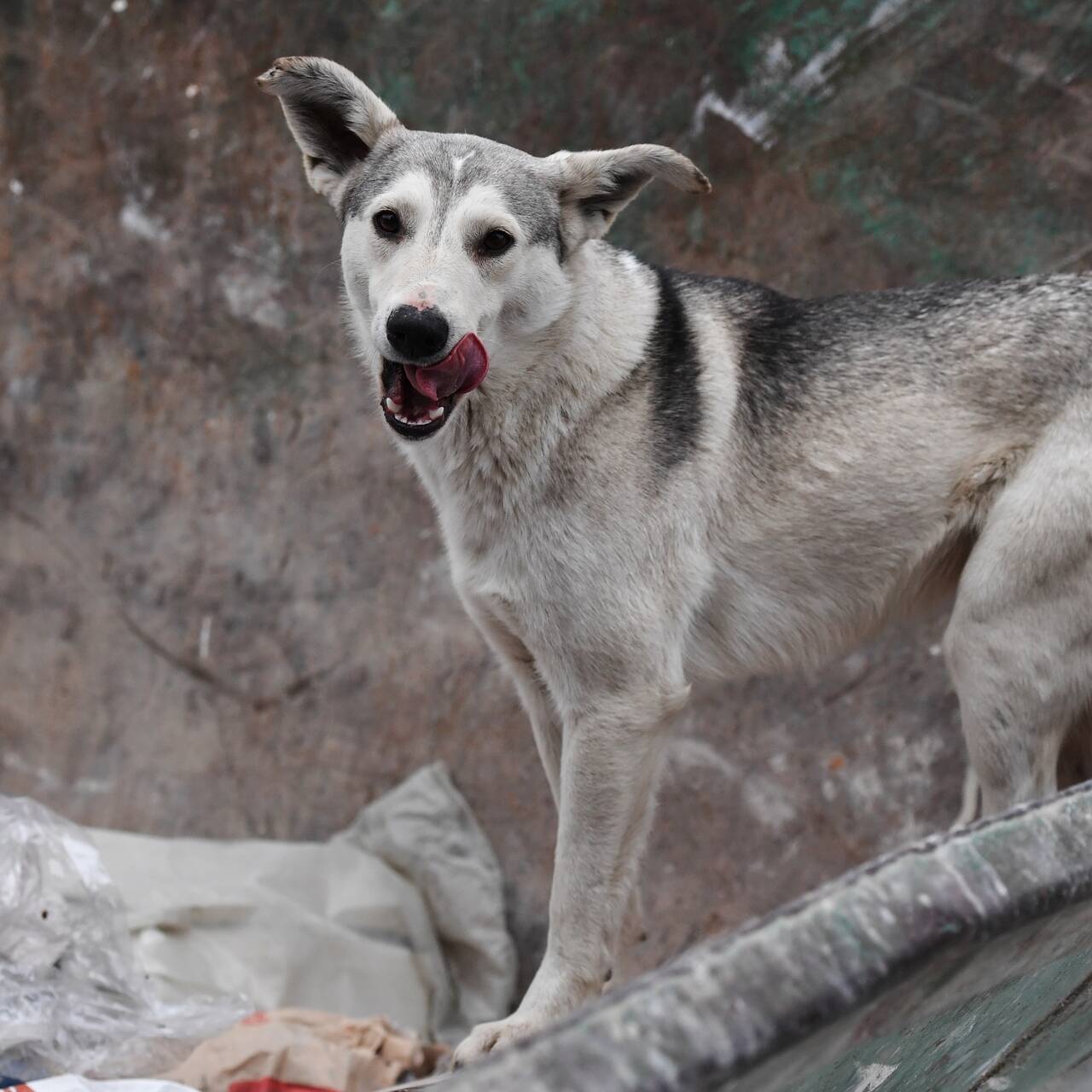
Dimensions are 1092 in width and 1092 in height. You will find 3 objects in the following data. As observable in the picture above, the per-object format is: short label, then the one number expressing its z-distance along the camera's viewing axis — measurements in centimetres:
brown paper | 621
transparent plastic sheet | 609
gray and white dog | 561
